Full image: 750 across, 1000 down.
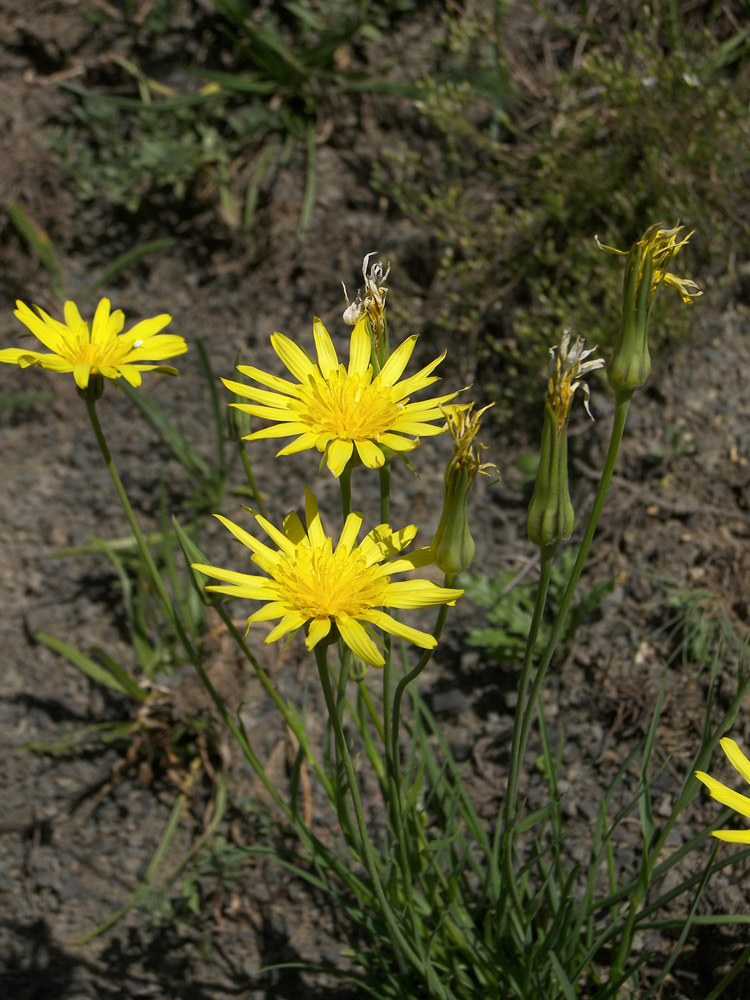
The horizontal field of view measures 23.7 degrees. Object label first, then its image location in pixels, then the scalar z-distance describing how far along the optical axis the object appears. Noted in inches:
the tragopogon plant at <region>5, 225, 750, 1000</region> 12.7
